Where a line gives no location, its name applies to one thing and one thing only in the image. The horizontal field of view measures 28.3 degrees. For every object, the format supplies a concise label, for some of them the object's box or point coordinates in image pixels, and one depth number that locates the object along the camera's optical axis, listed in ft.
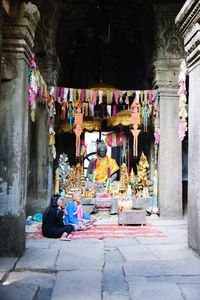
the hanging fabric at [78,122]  39.98
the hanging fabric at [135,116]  39.58
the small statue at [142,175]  42.24
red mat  28.25
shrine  21.61
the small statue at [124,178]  43.83
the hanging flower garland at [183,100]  29.07
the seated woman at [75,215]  30.71
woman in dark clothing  27.25
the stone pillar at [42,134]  38.29
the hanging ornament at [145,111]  40.70
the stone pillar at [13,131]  21.22
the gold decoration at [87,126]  46.50
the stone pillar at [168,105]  38.22
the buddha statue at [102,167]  45.88
